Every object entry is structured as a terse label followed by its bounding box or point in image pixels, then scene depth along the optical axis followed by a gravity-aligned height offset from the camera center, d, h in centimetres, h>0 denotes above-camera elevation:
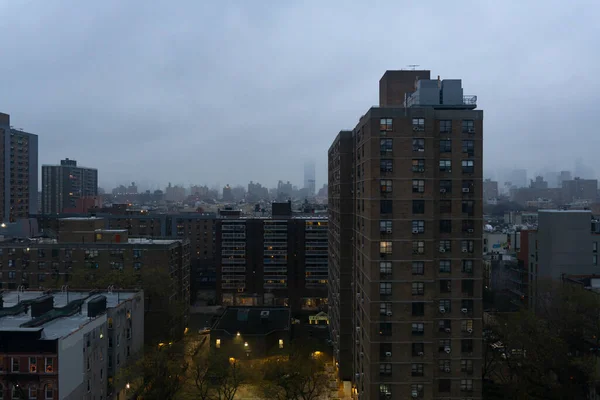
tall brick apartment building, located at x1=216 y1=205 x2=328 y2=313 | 7875 -1134
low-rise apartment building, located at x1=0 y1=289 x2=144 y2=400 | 2945 -1105
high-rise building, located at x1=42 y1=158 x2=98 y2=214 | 18088 +566
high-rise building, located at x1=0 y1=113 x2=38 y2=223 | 11350 +854
